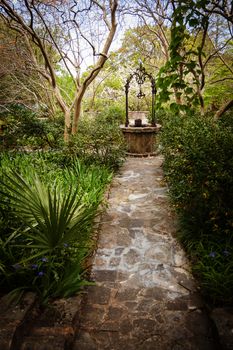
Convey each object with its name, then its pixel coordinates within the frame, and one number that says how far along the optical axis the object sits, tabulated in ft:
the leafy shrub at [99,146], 22.74
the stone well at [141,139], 31.60
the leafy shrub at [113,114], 48.21
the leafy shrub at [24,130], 25.22
